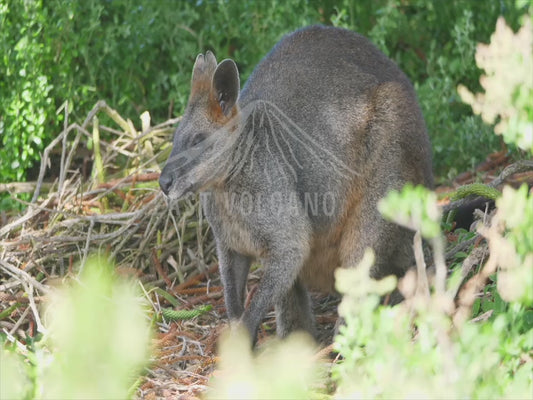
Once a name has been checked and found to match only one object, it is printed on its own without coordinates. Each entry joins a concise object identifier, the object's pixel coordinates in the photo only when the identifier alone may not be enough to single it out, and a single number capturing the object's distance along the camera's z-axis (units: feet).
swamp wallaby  30.81
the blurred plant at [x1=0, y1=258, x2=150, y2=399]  13.73
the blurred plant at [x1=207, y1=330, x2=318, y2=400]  15.37
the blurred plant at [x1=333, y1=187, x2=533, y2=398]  17.11
